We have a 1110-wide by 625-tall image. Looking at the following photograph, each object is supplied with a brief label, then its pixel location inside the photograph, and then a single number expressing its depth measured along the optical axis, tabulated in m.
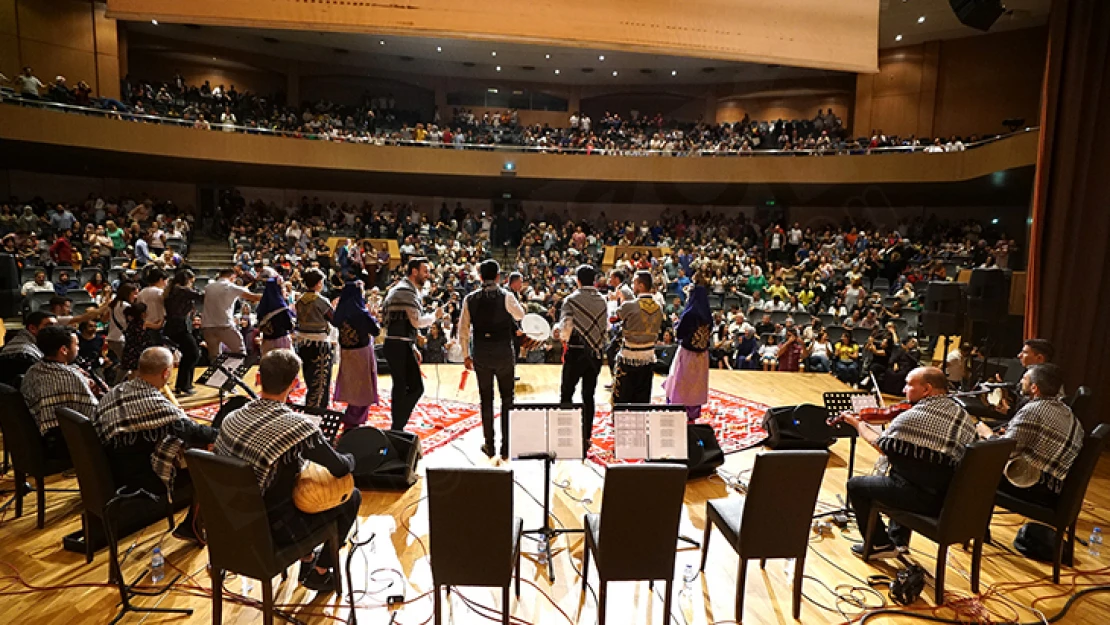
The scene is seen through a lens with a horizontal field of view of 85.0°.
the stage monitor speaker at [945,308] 6.51
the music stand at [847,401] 3.91
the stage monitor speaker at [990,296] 6.14
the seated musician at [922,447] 3.10
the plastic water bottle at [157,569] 3.24
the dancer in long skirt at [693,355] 5.20
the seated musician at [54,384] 3.53
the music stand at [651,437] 3.54
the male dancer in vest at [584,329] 4.80
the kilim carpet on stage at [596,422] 5.64
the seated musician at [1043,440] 3.43
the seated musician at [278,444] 2.54
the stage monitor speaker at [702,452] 4.80
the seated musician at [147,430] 3.10
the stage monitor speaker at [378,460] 4.41
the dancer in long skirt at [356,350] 4.91
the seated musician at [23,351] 4.10
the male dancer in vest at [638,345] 4.80
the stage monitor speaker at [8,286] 8.06
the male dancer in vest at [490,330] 4.67
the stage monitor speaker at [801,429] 5.34
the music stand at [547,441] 3.35
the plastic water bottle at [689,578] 3.27
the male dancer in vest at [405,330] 4.82
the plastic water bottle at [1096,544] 3.88
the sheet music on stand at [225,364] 4.19
